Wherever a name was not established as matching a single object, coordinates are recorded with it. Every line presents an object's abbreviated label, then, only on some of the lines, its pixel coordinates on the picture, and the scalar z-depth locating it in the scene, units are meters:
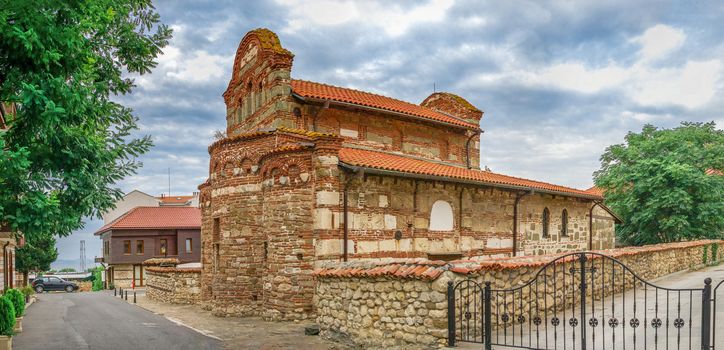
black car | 42.09
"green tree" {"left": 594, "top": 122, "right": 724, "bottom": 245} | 27.23
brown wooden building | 43.19
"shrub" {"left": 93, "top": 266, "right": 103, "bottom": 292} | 50.76
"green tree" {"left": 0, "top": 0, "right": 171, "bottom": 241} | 8.00
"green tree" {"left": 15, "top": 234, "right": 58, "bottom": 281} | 37.69
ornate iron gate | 8.41
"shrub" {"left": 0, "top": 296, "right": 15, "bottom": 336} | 11.70
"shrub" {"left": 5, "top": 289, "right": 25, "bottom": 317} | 16.44
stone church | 15.02
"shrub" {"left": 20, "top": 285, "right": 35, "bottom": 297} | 28.11
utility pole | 95.84
